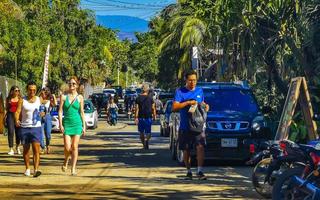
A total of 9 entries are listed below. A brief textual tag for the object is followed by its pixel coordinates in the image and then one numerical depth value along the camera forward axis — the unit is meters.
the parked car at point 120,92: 80.25
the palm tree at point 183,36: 40.34
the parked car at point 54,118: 29.45
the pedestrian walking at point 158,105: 35.28
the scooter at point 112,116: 38.03
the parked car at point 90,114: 32.93
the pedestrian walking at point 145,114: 20.62
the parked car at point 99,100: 52.75
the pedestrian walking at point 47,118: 18.62
